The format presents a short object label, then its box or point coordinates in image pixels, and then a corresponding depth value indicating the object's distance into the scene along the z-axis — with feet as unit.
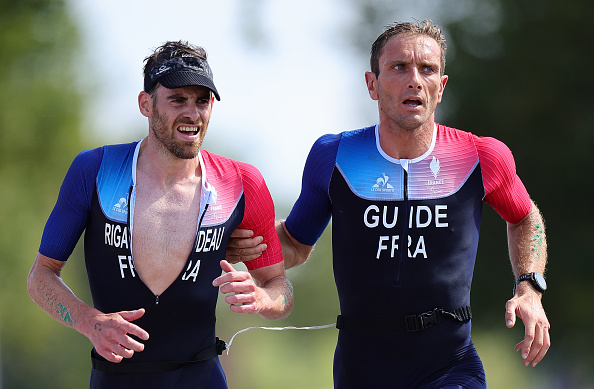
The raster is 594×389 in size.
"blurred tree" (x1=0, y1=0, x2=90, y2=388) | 134.51
